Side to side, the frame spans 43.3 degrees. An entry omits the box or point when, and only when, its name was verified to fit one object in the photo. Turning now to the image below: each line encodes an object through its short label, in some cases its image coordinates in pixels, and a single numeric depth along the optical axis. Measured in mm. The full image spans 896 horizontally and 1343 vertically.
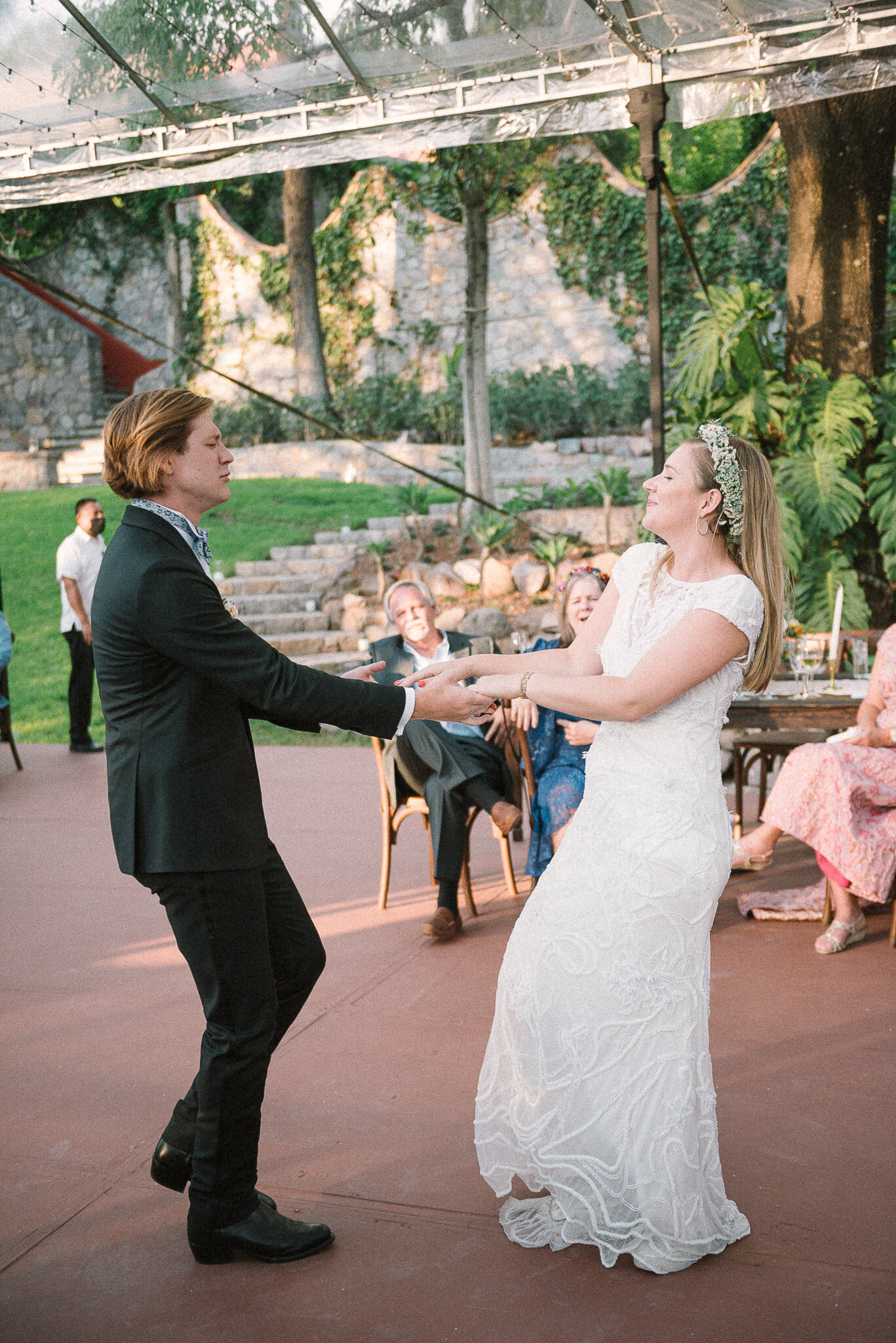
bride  2312
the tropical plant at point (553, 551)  11297
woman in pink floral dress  4297
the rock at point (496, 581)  11438
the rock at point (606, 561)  11001
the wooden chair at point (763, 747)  5500
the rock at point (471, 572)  11695
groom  2195
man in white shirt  8438
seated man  4648
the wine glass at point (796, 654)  4789
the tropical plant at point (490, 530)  11664
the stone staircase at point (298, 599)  10625
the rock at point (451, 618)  10625
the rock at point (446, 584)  11461
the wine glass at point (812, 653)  4746
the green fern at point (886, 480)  7656
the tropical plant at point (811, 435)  7633
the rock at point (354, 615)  11031
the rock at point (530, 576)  11383
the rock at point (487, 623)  10422
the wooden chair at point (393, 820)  4922
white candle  5043
